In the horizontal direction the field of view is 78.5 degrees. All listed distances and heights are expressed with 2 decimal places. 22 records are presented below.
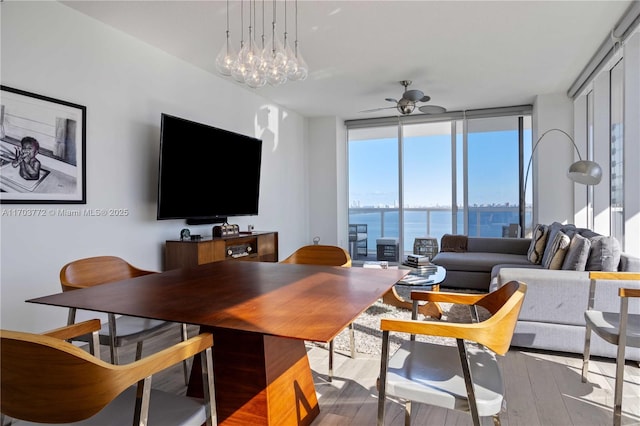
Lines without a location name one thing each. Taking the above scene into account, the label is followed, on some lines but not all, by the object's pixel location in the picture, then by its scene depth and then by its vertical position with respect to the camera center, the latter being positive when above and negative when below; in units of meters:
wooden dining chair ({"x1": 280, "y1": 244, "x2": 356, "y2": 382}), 2.83 -0.32
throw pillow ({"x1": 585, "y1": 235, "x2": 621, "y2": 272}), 2.77 -0.30
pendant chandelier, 2.46 +0.95
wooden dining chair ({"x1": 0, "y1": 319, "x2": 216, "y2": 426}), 0.89 -0.41
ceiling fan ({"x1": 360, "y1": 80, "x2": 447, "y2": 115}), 4.64 +1.32
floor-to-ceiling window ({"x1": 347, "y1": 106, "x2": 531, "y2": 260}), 6.40 +0.65
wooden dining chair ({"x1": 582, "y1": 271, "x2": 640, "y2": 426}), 1.81 -0.58
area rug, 2.92 -0.98
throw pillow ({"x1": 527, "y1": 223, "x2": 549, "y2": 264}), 4.30 -0.36
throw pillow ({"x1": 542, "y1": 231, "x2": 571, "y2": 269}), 3.28 -0.33
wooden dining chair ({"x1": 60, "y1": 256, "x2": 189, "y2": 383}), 1.88 -0.42
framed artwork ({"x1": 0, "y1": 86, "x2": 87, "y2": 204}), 2.63 +0.45
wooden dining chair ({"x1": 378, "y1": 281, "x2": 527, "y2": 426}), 1.28 -0.60
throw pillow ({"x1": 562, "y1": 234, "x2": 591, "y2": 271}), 2.93 -0.32
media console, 3.70 -0.39
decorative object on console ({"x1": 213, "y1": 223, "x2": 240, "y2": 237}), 4.23 -0.21
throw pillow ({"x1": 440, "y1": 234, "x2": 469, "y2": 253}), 5.50 -0.44
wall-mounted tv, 3.64 +0.42
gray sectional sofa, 2.58 -0.60
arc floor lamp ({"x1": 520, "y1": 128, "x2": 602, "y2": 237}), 3.49 +0.36
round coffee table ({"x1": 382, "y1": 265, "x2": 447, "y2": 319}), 3.41 -0.81
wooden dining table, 1.21 -0.33
